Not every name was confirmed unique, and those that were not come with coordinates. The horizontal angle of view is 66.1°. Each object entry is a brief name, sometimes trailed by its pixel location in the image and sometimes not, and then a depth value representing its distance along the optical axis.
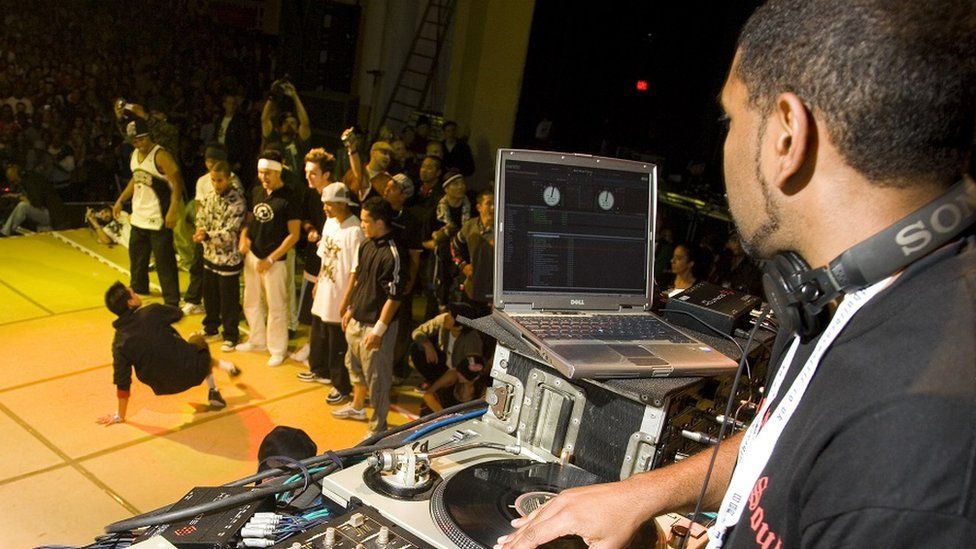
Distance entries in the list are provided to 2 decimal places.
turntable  1.28
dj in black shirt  0.64
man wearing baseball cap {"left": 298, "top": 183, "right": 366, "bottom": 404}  4.98
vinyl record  1.25
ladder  11.70
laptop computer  1.74
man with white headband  5.52
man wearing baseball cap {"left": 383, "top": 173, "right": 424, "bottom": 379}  5.37
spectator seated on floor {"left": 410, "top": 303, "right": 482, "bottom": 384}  4.68
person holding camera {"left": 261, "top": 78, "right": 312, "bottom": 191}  7.69
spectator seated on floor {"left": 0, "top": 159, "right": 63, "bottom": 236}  7.95
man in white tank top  6.23
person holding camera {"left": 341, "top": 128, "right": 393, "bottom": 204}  6.05
